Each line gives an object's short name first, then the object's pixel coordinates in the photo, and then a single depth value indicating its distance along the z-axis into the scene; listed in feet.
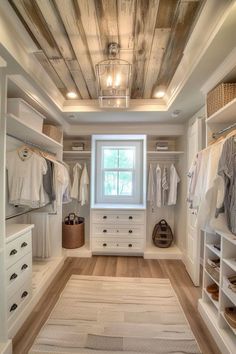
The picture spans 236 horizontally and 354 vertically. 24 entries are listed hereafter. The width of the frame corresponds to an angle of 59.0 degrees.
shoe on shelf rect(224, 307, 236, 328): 4.83
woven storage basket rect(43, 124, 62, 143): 9.06
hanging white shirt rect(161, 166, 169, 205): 11.40
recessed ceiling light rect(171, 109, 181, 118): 9.07
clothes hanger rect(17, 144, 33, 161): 7.54
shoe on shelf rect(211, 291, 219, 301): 5.97
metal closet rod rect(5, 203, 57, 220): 7.68
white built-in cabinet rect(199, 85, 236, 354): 5.04
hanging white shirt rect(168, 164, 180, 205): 11.12
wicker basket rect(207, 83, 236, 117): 5.49
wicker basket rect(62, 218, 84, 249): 11.36
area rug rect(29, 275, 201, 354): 5.33
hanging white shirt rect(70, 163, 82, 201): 11.61
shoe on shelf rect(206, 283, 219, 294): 6.18
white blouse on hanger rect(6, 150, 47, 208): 7.23
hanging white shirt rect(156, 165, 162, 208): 11.41
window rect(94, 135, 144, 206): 12.87
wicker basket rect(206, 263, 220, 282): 5.82
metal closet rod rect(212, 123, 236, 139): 6.26
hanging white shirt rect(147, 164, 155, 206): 11.60
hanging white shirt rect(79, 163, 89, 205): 11.51
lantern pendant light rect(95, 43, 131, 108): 5.75
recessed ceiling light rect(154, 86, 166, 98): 8.06
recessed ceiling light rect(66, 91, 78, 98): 8.46
